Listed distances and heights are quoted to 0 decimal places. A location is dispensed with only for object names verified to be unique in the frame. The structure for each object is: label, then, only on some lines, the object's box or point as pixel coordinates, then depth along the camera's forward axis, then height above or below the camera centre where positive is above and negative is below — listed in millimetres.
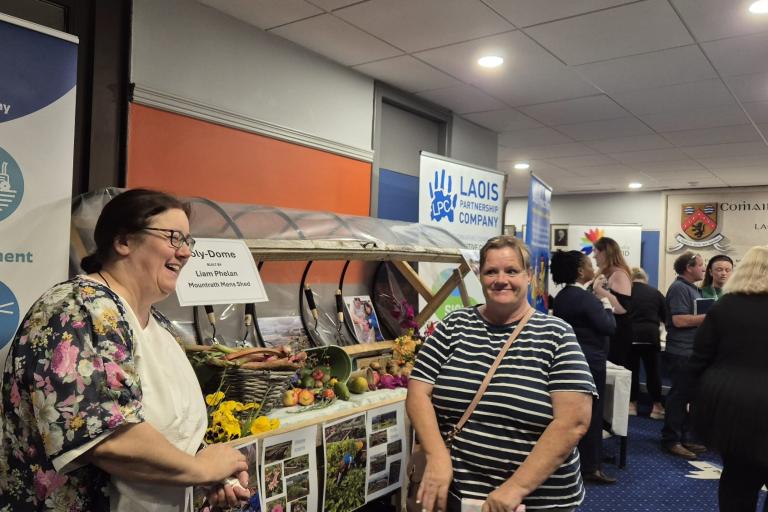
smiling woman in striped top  1495 -399
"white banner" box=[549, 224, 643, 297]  8461 +398
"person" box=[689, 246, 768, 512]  2121 -435
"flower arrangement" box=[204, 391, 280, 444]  1738 -544
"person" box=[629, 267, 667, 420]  5059 -593
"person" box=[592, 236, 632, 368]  4273 -81
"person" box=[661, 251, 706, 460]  4129 -582
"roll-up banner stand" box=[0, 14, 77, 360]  1591 +225
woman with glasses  1049 -285
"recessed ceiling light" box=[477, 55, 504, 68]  3378 +1176
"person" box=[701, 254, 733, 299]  4234 -51
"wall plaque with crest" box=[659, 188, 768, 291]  8164 +651
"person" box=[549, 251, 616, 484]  3160 -295
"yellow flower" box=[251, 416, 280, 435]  1876 -573
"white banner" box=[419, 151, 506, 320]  3924 +392
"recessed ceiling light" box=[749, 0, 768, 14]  2562 +1186
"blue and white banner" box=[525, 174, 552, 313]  4418 +184
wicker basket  1937 -460
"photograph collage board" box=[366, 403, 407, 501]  2342 -814
